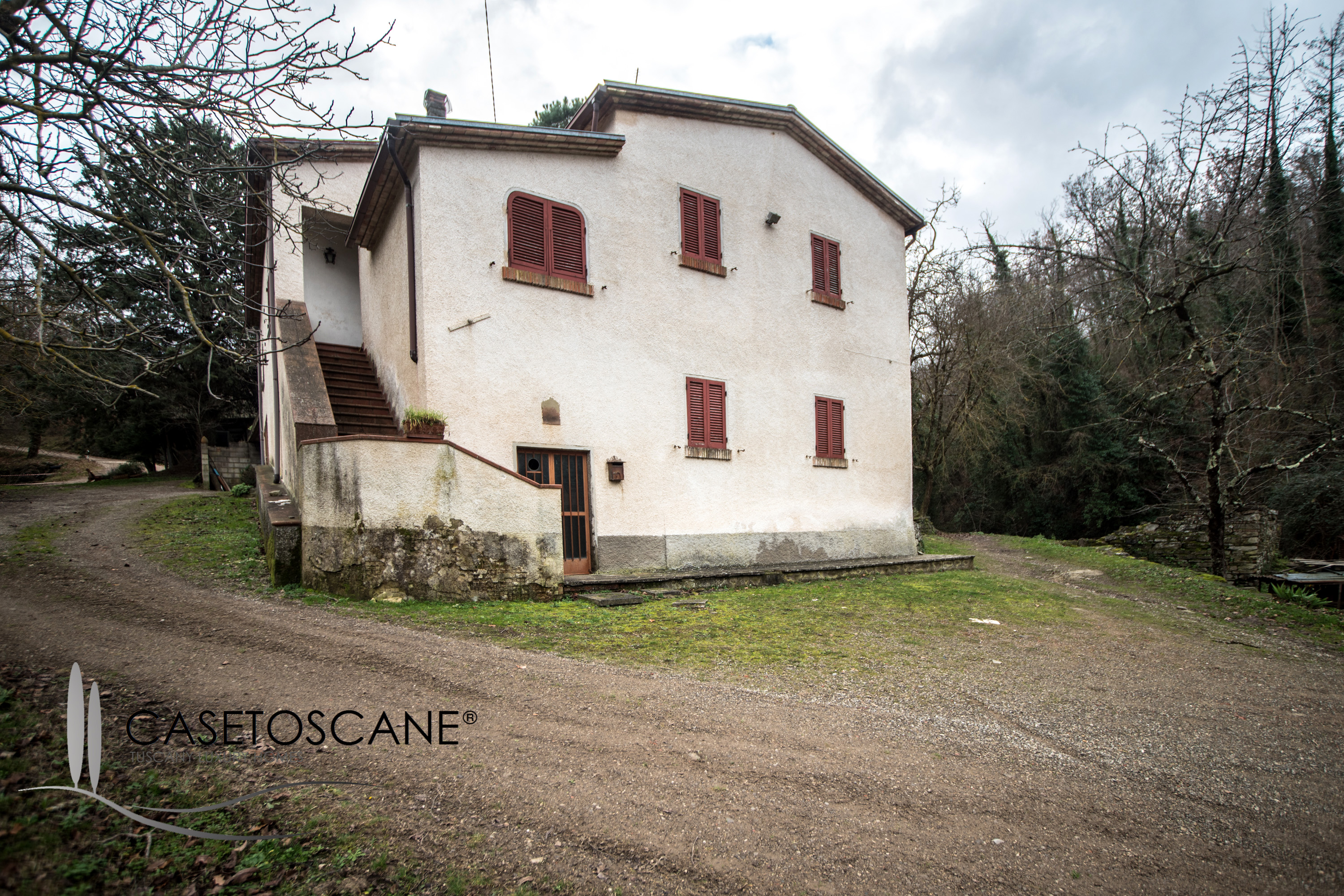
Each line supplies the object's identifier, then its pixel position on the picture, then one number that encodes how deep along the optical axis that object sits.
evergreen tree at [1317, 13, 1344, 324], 10.48
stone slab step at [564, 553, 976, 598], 8.77
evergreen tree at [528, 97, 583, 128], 27.44
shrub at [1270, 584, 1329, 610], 9.94
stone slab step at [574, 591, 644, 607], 7.90
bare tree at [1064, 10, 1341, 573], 10.70
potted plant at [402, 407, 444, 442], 7.23
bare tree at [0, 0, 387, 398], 3.96
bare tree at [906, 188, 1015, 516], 20.30
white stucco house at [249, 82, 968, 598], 7.46
